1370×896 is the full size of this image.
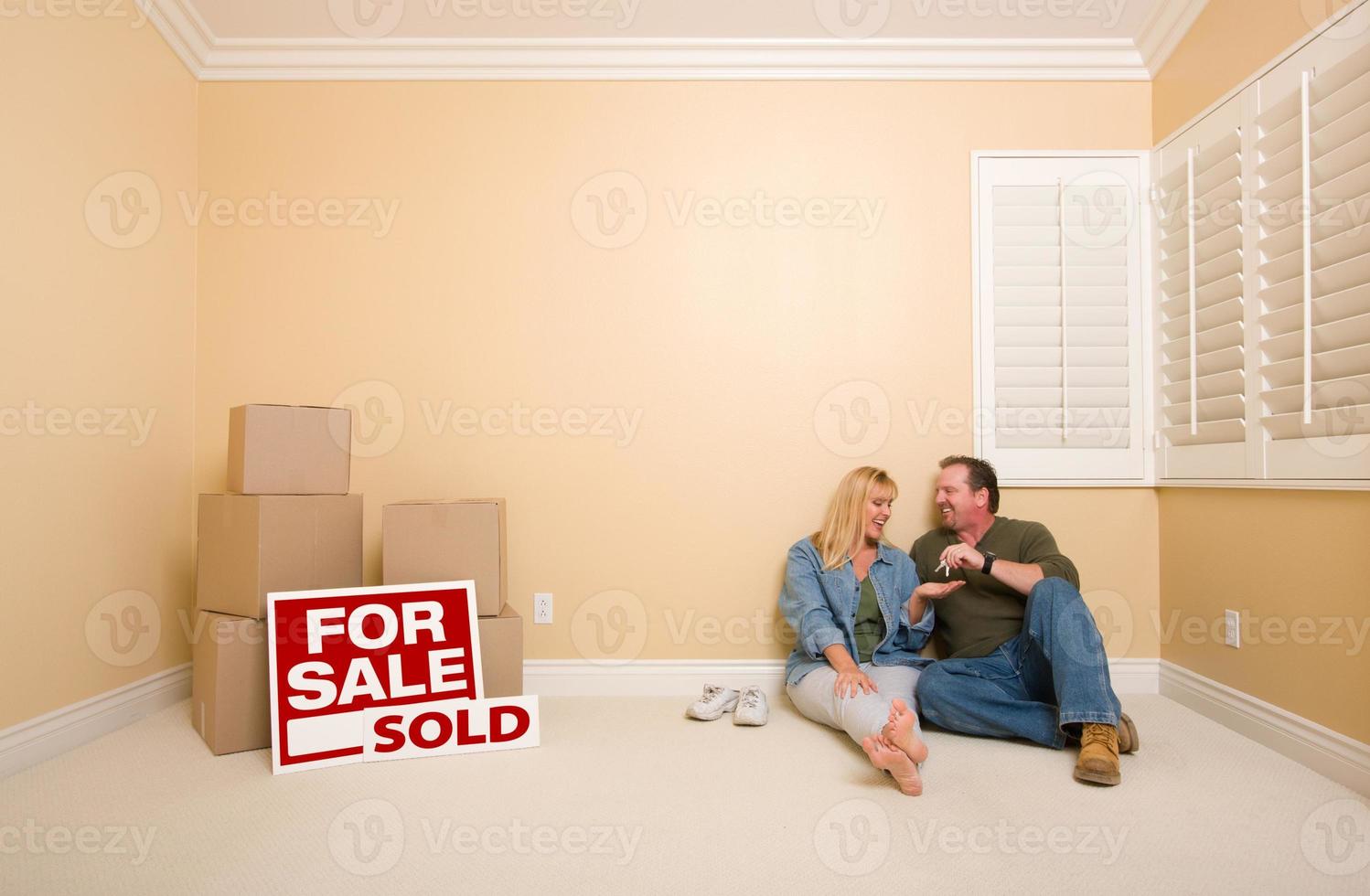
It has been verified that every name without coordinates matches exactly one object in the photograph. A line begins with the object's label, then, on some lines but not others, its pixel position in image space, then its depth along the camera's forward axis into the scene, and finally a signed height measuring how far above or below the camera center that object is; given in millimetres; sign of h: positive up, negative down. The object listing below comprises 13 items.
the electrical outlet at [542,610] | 3080 -613
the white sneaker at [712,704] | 2748 -884
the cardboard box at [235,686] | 2357 -694
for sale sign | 2279 -683
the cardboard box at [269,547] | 2402 -302
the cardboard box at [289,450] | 2447 -1
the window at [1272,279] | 2121 +506
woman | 2633 -540
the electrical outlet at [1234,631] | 2588 -597
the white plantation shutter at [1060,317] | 3062 +488
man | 2230 -586
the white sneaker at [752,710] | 2639 -861
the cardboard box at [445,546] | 2617 -313
